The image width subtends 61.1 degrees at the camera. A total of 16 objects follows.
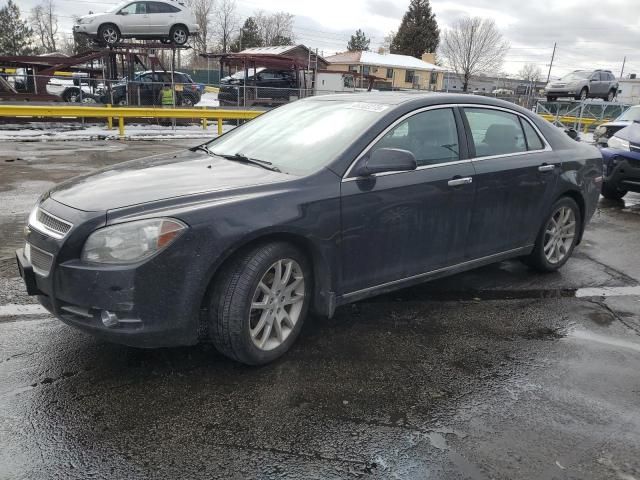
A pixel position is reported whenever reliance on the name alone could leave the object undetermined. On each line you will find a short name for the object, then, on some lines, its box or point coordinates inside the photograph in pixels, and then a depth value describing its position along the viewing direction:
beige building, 57.94
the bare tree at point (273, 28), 77.52
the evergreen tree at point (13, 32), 60.44
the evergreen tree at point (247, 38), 69.88
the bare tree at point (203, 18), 70.94
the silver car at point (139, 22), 21.73
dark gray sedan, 2.82
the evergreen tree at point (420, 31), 70.38
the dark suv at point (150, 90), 20.67
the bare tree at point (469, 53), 67.94
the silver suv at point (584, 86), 28.66
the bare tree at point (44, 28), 81.75
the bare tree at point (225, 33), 72.94
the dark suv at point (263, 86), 23.81
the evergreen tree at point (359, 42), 89.31
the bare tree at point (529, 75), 97.54
